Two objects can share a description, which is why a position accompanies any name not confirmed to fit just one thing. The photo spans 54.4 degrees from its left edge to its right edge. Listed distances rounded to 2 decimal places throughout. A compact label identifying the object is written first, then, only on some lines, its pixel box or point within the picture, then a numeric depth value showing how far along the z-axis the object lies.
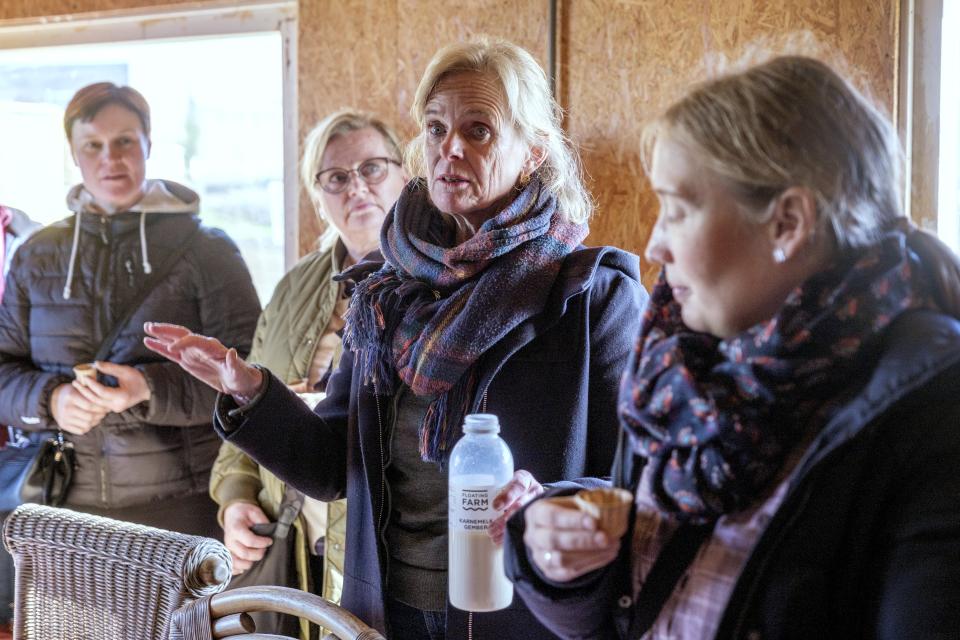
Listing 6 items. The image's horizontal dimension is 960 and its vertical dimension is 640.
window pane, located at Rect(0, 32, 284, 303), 3.30
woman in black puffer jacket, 2.44
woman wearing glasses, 2.13
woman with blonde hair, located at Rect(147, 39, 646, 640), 1.48
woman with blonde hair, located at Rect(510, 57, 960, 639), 0.87
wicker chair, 1.30
